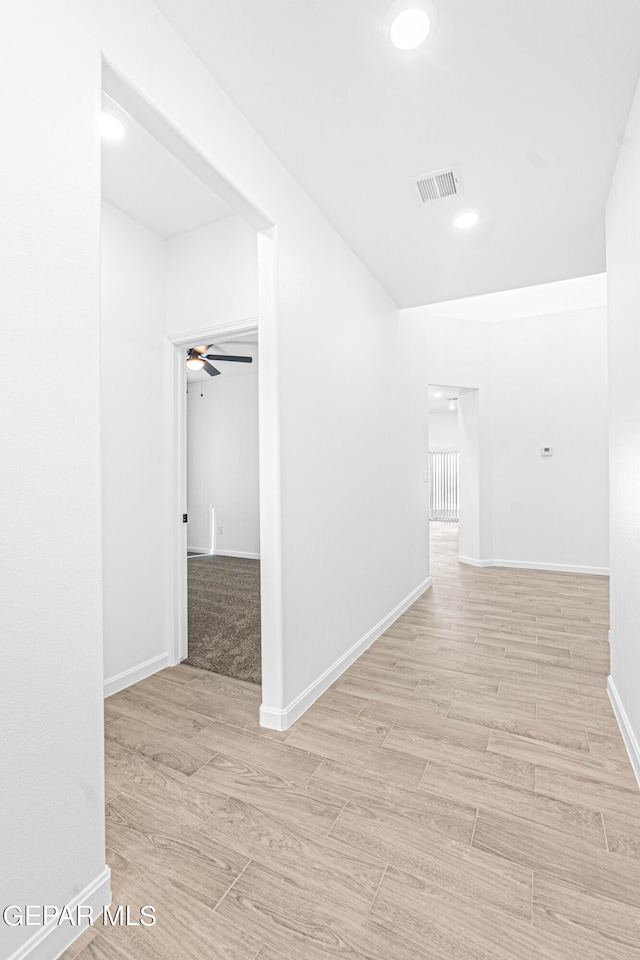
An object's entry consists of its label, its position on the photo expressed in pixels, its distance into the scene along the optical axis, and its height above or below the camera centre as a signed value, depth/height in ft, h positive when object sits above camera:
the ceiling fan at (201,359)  16.46 +4.39
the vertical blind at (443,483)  39.50 -0.59
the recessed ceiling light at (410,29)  5.21 +5.11
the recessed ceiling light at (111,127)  6.89 +5.33
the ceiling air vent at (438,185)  7.95 +5.11
